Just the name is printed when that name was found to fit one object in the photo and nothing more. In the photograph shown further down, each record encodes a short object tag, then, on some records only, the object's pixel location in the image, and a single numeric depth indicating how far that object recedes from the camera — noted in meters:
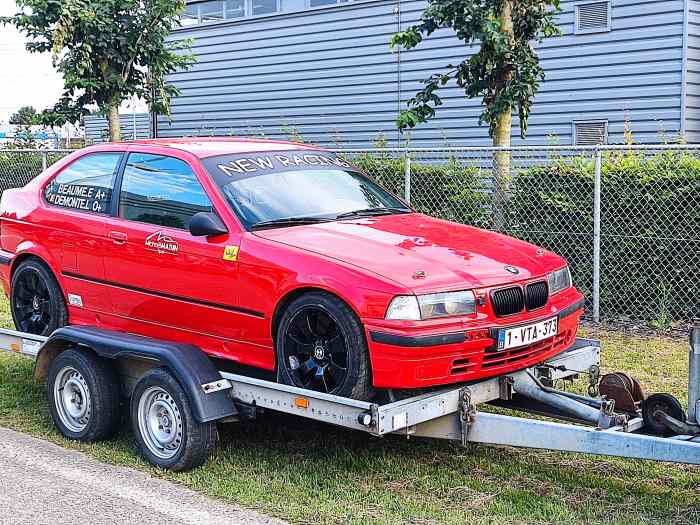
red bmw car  5.14
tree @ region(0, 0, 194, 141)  14.93
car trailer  4.86
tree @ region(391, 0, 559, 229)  10.85
